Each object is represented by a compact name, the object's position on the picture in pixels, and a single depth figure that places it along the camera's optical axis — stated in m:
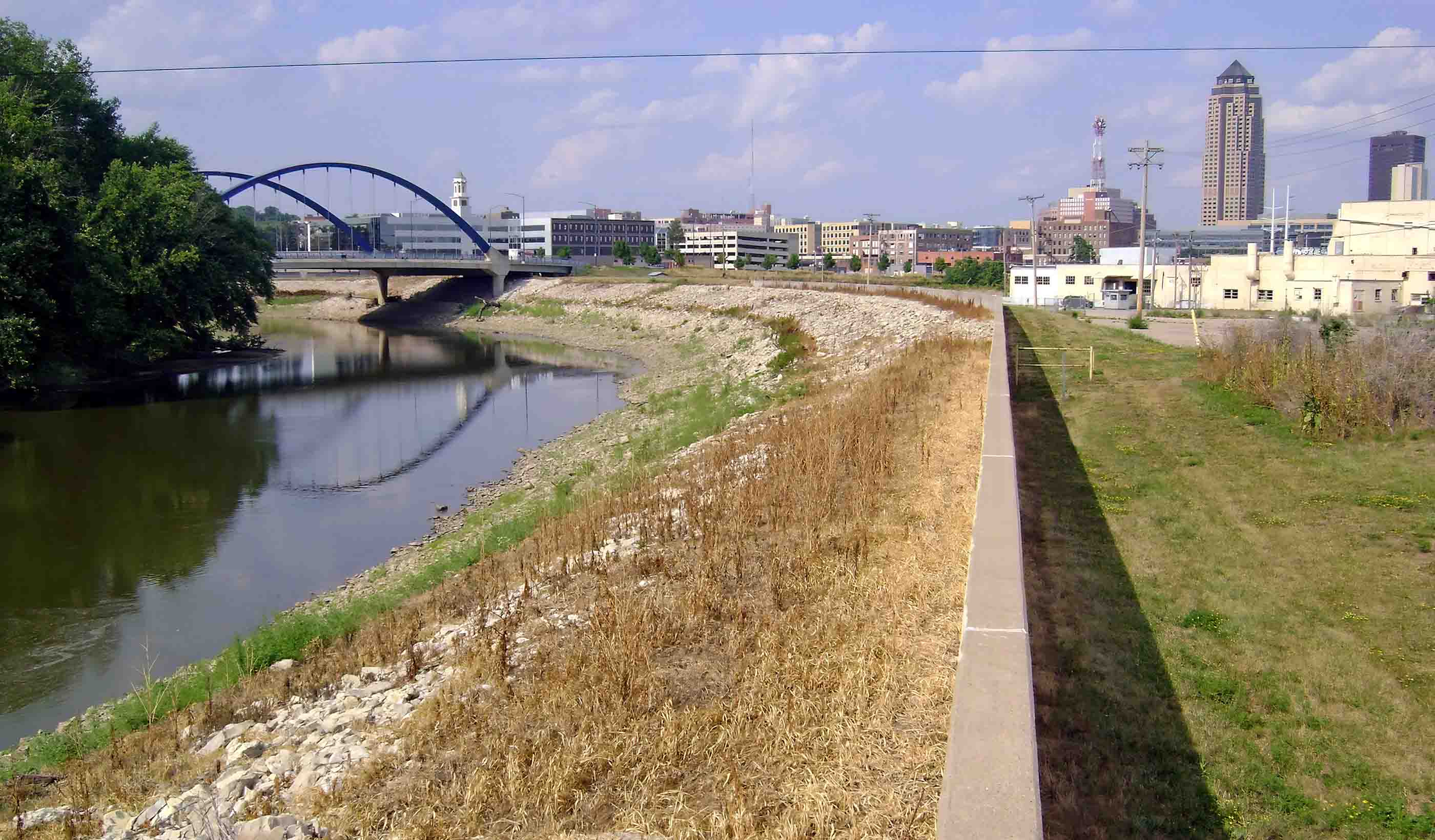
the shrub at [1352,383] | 14.24
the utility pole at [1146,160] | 50.58
